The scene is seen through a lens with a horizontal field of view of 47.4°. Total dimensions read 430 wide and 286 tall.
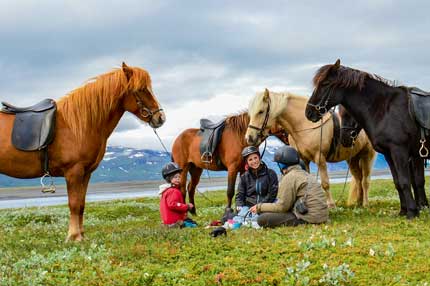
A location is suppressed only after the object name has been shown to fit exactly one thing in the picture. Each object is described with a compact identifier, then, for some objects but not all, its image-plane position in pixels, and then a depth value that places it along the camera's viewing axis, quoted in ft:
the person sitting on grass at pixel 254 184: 37.88
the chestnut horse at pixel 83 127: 31.76
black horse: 36.35
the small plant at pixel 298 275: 21.65
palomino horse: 42.73
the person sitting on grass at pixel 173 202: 37.58
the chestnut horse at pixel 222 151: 49.47
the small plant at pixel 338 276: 21.71
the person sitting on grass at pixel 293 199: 33.99
